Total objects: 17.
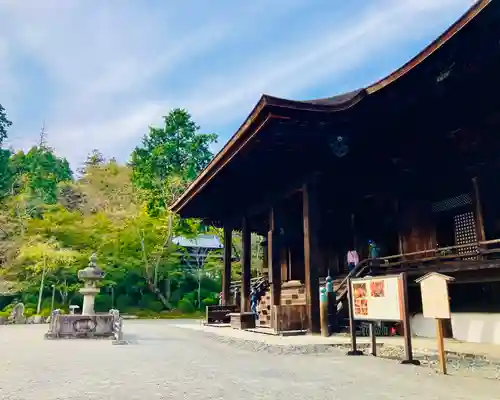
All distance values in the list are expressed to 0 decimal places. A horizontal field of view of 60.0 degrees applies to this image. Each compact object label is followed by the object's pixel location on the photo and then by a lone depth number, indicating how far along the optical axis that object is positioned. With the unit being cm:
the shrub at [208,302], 3378
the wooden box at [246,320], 1416
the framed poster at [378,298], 705
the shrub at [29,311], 2901
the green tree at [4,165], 4846
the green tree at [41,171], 5259
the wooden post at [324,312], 1036
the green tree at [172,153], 4150
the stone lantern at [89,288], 1412
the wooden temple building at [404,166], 851
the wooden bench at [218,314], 1781
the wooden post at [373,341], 769
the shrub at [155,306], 3297
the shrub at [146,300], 3372
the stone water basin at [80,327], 1301
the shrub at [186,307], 3256
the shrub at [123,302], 3332
